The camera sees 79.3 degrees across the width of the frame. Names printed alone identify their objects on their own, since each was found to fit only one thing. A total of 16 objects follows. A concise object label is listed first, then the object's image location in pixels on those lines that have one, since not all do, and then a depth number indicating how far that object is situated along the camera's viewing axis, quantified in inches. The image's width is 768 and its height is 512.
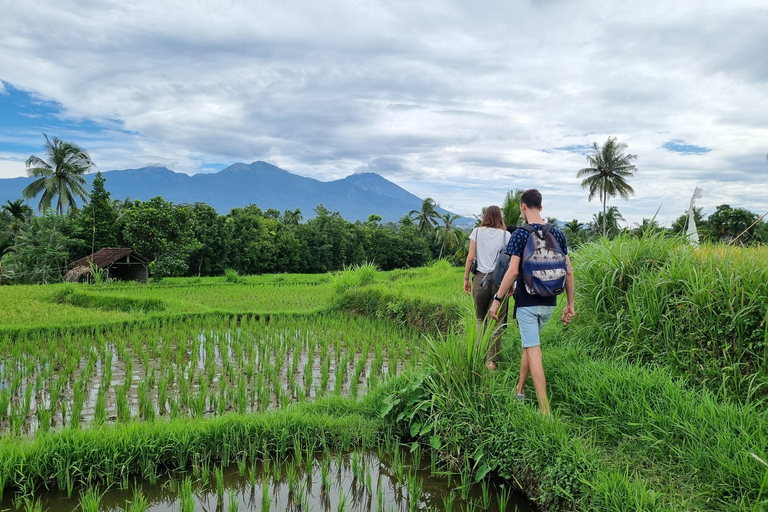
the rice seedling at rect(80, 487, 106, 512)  103.3
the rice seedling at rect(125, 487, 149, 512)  103.5
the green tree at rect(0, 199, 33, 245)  1232.5
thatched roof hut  775.1
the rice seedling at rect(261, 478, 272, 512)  107.7
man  134.9
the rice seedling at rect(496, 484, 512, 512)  110.1
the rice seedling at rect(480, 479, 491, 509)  113.7
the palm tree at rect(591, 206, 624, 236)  1647.3
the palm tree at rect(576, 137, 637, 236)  1397.6
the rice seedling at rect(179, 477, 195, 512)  106.3
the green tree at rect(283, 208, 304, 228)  1732.3
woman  177.5
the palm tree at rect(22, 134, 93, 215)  1155.9
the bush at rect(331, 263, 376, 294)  444.1
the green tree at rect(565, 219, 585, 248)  1632.1
